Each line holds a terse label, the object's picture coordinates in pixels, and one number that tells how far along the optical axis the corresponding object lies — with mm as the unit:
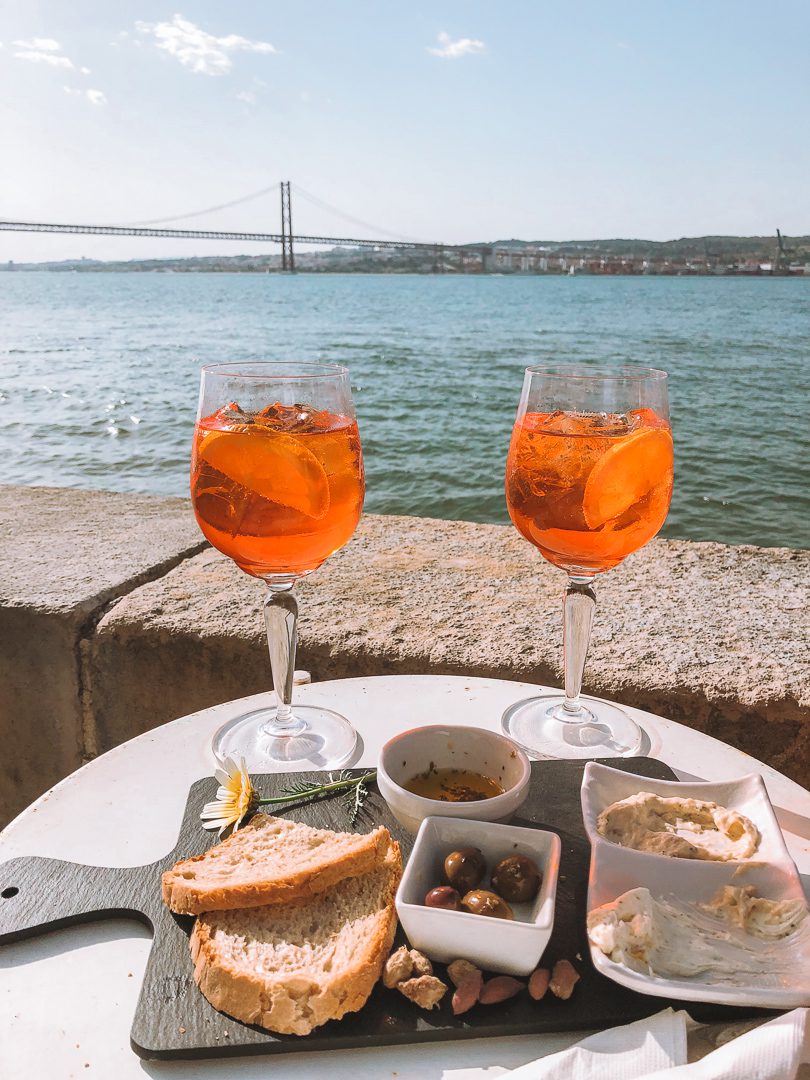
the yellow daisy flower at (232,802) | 343
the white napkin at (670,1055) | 217
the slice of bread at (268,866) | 284
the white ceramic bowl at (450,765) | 302
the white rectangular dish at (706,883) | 238
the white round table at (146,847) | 244
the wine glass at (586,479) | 383
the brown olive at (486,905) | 259
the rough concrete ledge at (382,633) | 577
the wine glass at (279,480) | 365
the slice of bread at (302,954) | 249
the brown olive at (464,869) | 274
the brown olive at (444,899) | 258
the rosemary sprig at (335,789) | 357
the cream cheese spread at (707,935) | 247
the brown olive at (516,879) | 273
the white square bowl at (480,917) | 247
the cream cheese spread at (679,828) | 297
